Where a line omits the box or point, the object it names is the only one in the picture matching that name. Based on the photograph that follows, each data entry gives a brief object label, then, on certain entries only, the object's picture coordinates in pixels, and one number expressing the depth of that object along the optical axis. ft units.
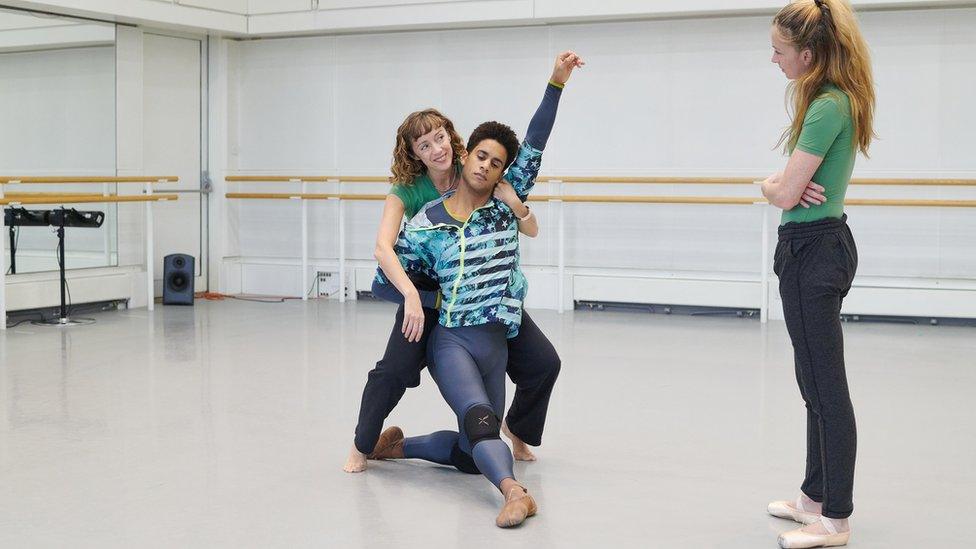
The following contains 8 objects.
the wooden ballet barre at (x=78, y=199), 23.29
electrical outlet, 30.71
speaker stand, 24.20
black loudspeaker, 28.43
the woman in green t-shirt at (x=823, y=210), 8.78
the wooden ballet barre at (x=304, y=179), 29.25
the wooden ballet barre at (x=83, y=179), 24.07
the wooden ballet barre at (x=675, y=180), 25.45
